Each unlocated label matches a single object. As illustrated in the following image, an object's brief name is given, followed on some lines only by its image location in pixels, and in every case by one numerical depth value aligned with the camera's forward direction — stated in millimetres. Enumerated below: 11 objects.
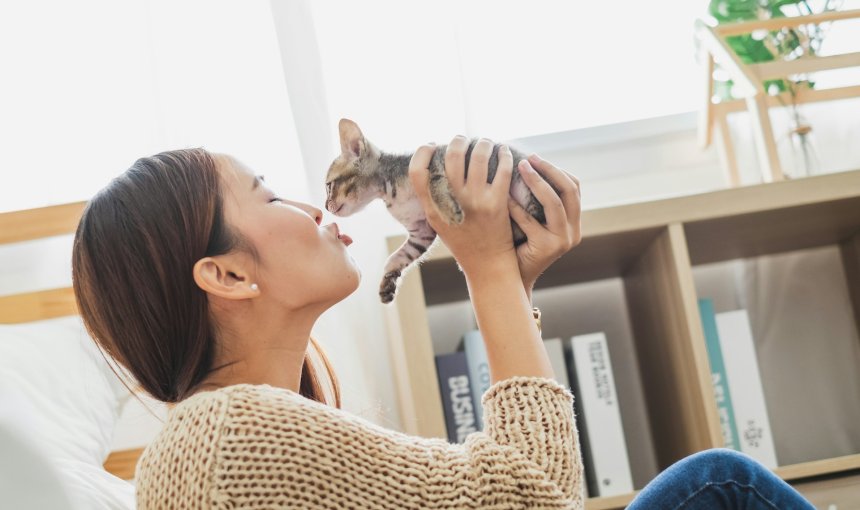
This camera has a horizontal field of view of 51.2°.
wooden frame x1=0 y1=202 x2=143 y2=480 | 1419
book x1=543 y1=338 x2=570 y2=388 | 1448
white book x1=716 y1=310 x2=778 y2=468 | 1441
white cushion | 1039
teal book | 1436
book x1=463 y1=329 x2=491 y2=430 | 1411
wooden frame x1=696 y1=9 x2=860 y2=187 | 1567
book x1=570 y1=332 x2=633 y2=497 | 1417
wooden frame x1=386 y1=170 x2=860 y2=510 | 1281
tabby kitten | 983
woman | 825
